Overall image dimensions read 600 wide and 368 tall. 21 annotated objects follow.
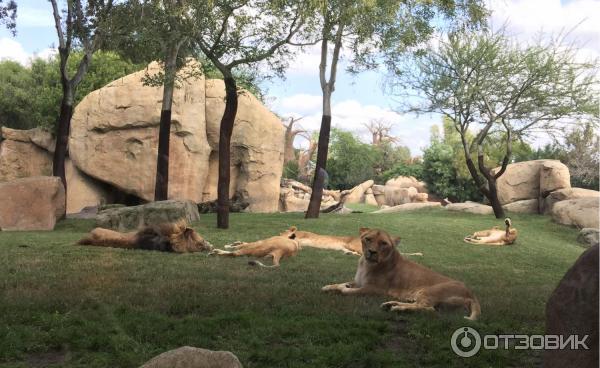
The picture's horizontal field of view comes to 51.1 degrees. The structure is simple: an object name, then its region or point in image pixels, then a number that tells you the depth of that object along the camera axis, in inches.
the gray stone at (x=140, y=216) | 619.9
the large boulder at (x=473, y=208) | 1071.6
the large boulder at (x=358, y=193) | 1974.7
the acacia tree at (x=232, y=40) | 629.0
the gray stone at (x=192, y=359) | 165.0
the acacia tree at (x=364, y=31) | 567.8
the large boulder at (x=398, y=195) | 1877.5
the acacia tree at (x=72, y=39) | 804.6
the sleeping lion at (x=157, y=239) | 436.5
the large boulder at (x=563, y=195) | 1064.2
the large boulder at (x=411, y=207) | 1153.5
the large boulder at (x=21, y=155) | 1170.0
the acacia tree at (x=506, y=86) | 1019.9
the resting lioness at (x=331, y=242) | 513.3
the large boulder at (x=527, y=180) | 1122.7
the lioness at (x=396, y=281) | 265.1
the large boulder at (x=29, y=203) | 629.0
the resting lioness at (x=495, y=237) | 676.7
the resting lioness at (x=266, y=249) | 422.6
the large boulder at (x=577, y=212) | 883.4
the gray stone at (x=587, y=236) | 768.3
